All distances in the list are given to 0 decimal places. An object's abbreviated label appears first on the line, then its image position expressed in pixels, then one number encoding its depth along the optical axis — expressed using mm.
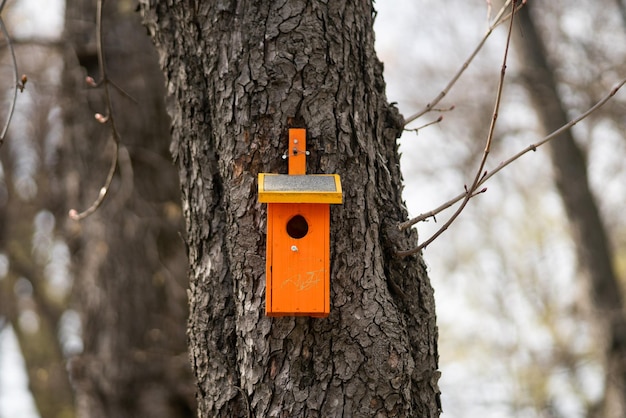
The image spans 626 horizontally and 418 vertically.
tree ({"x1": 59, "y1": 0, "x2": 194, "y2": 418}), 10969
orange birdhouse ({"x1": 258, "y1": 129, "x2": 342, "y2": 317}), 4480
